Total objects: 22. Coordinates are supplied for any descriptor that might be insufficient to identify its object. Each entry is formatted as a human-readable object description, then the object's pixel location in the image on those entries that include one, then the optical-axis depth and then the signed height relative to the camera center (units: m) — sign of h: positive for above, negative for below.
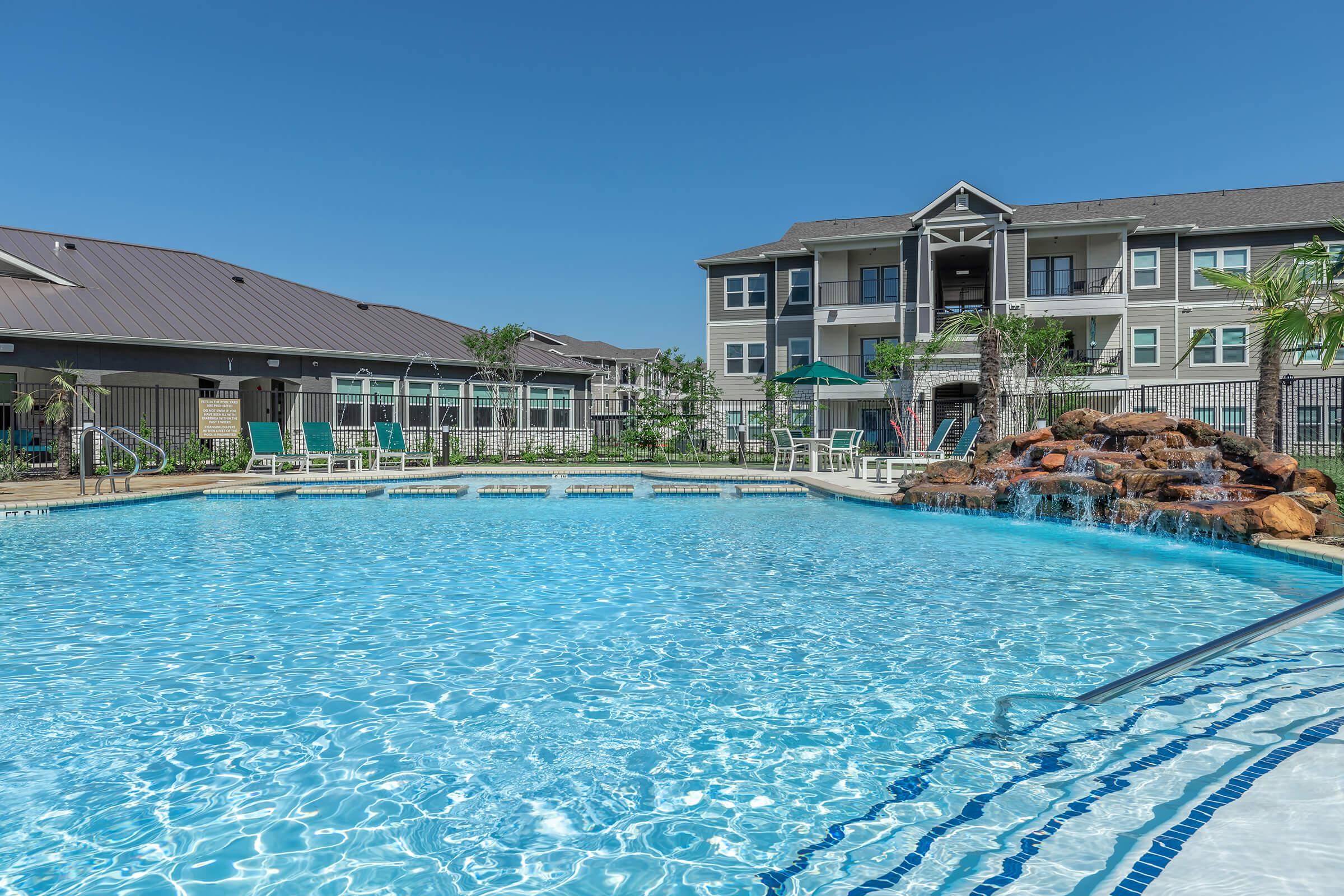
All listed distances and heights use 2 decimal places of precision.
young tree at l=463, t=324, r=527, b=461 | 21.36 +2.37
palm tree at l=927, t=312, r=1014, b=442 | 14.34 +1.17
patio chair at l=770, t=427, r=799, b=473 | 17.31 -0.23
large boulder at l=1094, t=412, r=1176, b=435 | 11.32 +0.07
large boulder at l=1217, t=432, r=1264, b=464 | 9.75 -0.26
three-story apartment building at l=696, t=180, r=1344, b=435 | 25.27 +5.79
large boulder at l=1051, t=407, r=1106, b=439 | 12.47 +0.11
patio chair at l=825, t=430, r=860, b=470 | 16.62 -0.26
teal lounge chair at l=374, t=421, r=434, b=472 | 17.42 -0.10
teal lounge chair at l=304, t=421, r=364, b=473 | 16.45 -0.17
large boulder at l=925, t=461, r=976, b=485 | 12.14 -0.71
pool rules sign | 17.70 +0.47
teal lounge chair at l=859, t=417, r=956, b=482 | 14.13 -0.46
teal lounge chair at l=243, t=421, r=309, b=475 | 15.70 -0.09
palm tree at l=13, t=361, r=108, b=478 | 14.57 +0.65
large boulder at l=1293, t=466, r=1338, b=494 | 8.49 -0.62
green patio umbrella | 17.94 +1.40
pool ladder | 11.27 -0.12
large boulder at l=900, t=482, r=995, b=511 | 11.22 -1.02
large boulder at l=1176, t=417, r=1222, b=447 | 10.63 -0.06
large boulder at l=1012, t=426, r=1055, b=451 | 12.72 -0.15
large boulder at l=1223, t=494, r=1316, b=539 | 7.52 -0.96
